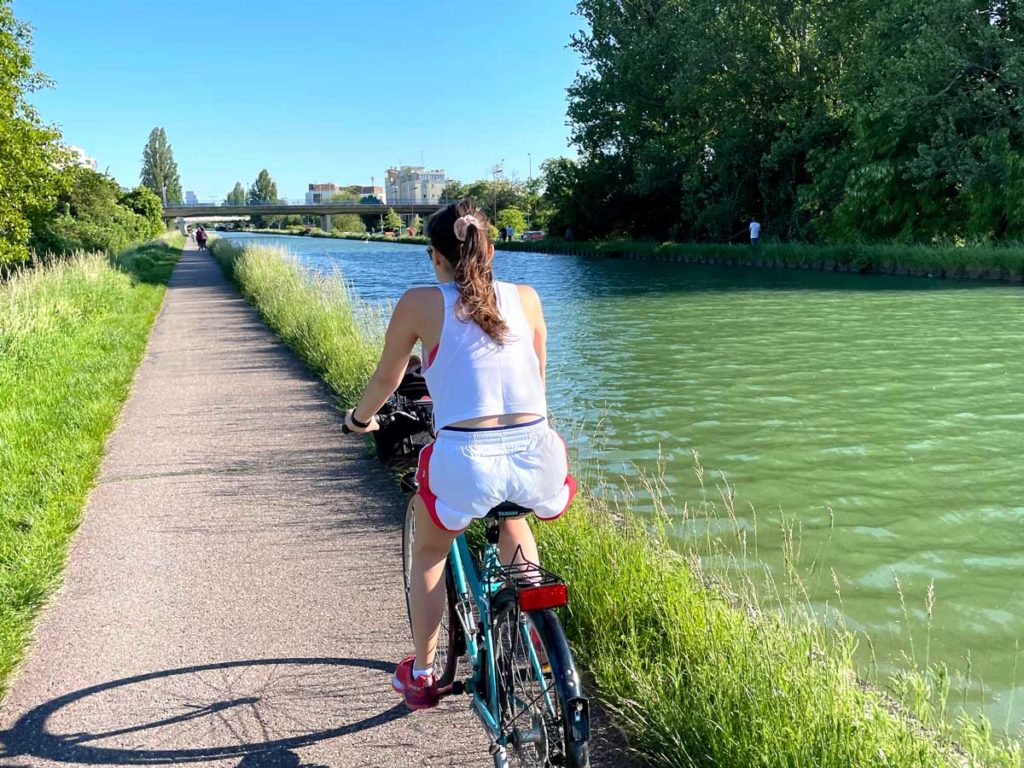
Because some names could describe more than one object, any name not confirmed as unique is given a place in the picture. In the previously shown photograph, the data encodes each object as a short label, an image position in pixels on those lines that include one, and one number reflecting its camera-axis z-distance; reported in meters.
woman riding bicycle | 2.59
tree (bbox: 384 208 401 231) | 134.30
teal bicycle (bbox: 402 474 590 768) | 2.41
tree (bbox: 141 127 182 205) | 151.75
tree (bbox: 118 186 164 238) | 78.25
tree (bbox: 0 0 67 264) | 22.05
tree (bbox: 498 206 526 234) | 93.57
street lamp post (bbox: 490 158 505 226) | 93.06
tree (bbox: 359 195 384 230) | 155.44
